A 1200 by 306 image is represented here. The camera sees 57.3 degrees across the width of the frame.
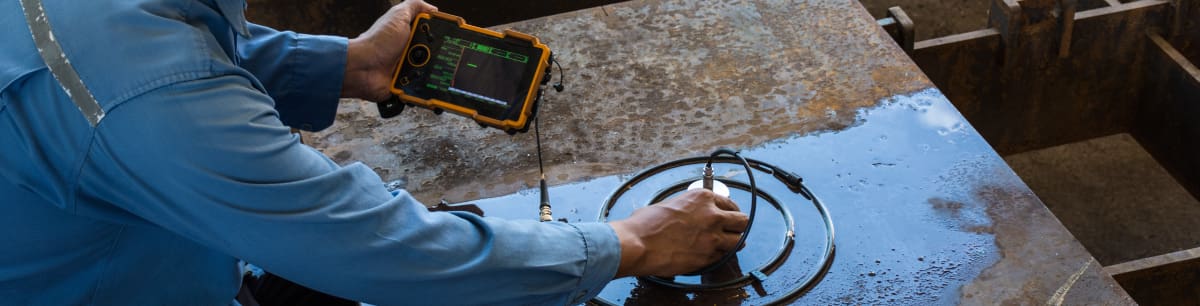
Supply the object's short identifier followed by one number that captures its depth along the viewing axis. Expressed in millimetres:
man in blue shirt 1394
